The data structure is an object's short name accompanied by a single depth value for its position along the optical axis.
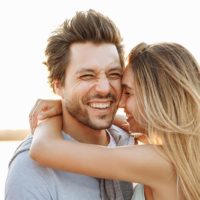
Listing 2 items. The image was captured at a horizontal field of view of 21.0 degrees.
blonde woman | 1.05
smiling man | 1.09
